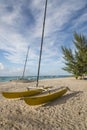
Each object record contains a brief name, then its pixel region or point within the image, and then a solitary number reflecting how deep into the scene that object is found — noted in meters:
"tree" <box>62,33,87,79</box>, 14.19
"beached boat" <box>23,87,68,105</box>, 5.68
